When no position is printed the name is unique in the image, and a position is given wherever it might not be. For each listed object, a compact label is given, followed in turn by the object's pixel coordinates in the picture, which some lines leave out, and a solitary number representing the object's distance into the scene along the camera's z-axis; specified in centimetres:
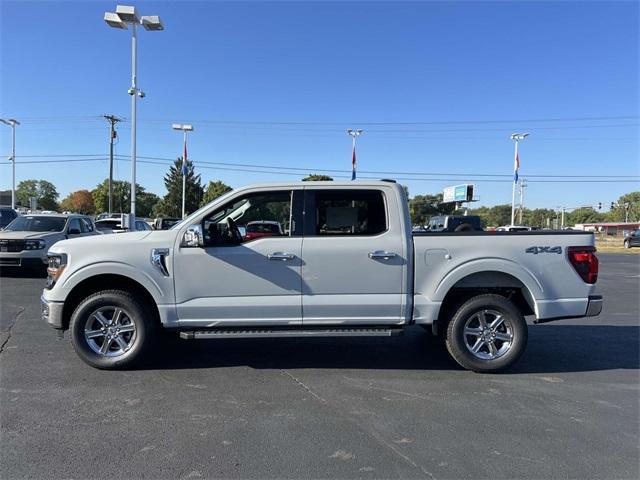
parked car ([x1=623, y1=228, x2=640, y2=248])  3778
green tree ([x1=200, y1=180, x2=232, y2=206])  8096
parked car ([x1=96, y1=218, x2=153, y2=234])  2108
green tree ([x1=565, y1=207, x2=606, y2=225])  15250
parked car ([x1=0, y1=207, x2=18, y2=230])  1825
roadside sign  3783
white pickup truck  481
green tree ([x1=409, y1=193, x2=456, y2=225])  7819
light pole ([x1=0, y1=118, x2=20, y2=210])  4541
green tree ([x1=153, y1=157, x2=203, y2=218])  8625
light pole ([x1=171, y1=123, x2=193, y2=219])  3250
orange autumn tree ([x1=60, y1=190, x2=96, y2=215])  12138
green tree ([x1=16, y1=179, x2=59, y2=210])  11810
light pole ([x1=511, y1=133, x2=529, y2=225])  4441
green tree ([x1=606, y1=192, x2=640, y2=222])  13875
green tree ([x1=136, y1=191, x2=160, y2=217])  11356
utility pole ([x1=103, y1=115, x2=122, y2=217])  4900
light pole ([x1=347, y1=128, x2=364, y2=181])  3728
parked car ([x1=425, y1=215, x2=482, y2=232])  1761
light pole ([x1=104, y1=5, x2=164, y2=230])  1681
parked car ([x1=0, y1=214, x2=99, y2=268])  1174
